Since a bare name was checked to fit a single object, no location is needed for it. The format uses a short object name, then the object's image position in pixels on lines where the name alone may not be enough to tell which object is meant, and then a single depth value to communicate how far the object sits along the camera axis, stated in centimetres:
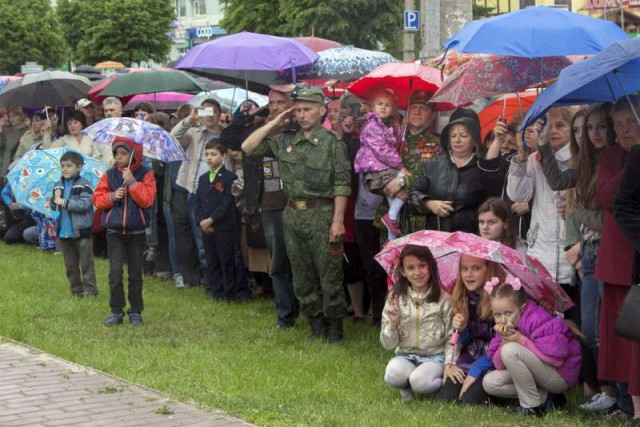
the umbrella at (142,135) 1023
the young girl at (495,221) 798
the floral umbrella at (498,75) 891
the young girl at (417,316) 780
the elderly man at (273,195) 1026
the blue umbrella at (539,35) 780
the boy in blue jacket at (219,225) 1205
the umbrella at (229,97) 1373
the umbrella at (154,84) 1477
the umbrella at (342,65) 1130
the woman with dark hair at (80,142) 1426
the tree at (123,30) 4972
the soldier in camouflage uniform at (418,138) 939
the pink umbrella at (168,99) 1858
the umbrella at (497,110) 1115
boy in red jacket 1047
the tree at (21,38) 4819
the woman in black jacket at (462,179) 867
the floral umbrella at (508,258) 728
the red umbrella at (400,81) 980
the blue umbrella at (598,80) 640
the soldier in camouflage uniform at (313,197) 957
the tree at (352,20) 3497
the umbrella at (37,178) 1276
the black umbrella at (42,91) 1580
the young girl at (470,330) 745
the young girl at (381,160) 929
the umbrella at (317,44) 1329
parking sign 1666
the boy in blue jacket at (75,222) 1186
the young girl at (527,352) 713
